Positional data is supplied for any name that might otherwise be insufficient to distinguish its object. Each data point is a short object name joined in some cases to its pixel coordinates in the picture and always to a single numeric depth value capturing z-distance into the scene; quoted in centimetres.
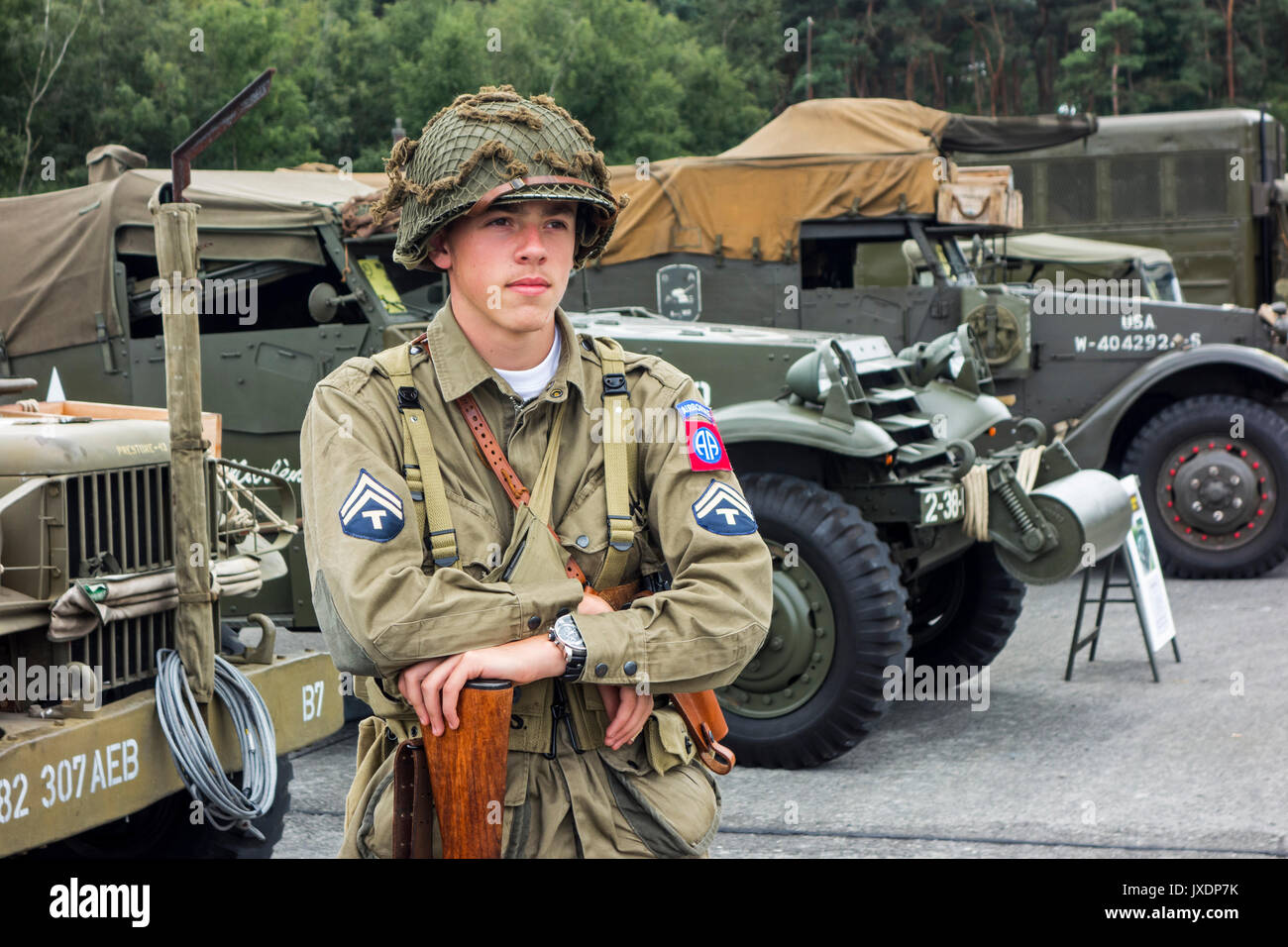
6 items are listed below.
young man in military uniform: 192
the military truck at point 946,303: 912
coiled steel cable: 353
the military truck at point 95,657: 329
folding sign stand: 678
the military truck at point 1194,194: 1543
